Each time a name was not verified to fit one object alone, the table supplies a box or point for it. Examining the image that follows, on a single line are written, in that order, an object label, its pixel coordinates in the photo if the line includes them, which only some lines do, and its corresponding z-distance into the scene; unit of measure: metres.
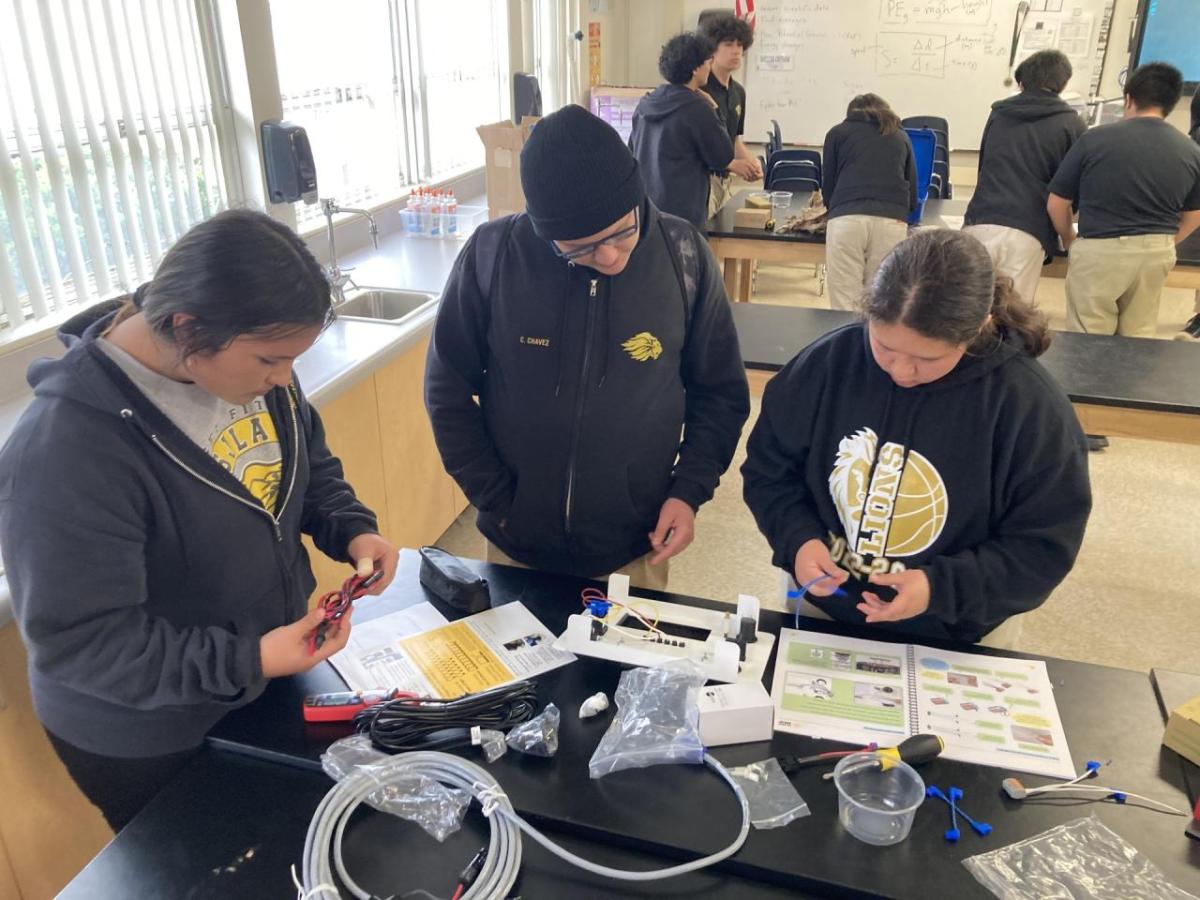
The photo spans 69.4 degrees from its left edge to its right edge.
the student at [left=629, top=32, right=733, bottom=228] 3.81
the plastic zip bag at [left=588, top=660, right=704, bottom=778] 1.04
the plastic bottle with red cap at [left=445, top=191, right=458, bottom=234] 3.70
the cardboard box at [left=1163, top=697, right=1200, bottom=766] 1.05
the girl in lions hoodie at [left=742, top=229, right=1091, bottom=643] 1.22
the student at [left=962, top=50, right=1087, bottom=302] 3.72
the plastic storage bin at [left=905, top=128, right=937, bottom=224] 4.92
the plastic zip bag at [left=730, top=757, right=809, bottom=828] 0.97
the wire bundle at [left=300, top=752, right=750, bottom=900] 0.87
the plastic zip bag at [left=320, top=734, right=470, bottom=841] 0.96
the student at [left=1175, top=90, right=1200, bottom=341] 4.60
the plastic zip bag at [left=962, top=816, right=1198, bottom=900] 0.88
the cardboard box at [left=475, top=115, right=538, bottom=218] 3.47
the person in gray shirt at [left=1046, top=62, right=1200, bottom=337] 3.39
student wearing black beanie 1.45
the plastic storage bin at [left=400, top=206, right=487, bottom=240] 3.69
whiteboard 6.29
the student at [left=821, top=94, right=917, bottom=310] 3.83
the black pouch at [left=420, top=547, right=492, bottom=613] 1.32
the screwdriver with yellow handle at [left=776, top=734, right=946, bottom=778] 1.02
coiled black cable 1.05
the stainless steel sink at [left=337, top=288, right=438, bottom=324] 2.90
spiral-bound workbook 1.08
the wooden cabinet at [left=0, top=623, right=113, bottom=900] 1.38
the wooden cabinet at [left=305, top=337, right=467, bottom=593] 2.31
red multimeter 1.09
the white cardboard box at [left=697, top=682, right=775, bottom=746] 1.06
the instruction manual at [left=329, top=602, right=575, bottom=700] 1.17
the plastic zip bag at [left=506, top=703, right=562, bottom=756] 1.04
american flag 6.73
